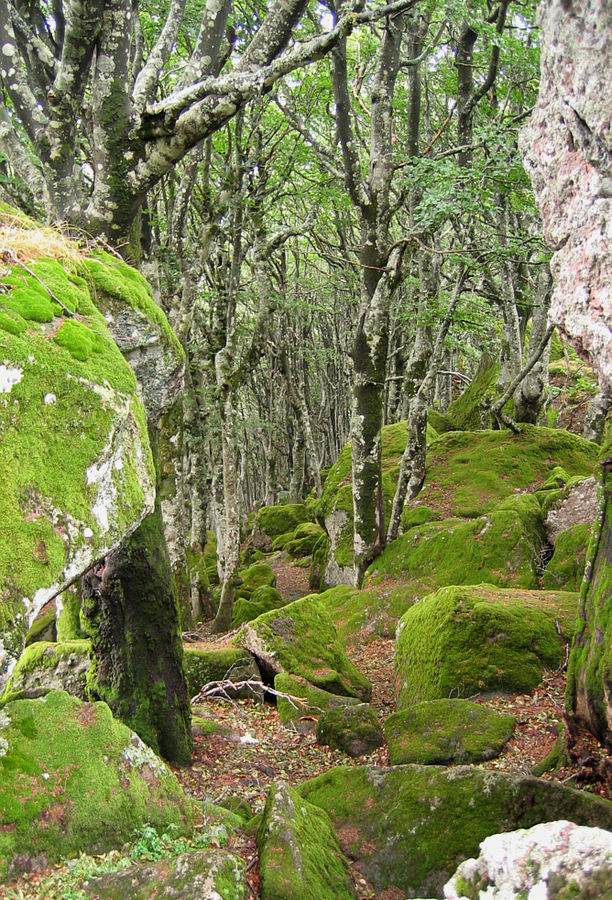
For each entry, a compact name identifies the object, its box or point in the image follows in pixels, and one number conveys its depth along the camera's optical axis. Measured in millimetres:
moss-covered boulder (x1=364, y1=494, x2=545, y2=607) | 10344
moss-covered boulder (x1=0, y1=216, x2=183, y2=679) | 2967
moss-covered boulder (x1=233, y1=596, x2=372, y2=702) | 8758
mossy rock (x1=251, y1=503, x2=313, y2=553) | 25489
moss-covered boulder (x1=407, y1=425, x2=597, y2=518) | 14336
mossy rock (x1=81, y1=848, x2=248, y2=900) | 3299
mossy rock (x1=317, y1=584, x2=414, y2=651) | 11391
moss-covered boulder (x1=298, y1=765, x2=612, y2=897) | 4270
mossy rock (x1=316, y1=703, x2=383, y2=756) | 7078
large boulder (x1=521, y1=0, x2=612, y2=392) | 3652
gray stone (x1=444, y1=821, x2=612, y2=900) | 2461
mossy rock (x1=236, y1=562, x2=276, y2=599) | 16281
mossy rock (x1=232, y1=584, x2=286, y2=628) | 13211
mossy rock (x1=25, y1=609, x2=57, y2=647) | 11320
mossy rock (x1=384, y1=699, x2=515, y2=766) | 6008
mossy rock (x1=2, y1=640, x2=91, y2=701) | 6528
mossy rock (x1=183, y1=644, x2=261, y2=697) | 8742
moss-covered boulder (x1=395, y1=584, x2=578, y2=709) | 7285
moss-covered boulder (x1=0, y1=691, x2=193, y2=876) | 3496
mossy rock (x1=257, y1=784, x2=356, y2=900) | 3742
